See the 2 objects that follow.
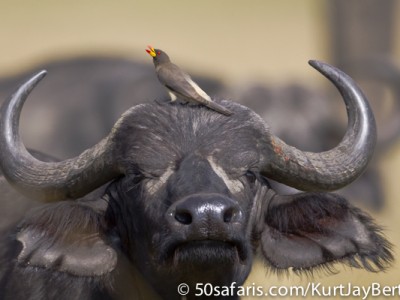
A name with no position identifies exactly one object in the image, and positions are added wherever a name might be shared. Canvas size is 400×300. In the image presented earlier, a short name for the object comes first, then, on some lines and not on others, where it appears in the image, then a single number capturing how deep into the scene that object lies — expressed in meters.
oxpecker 13.55
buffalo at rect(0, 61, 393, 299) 13.09
